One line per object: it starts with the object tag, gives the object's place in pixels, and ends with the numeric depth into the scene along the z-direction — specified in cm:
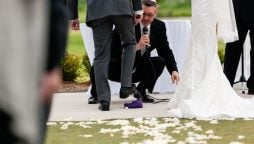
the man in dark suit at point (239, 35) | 1223
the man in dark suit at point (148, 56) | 1142
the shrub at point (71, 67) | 1540
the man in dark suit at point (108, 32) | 1037
